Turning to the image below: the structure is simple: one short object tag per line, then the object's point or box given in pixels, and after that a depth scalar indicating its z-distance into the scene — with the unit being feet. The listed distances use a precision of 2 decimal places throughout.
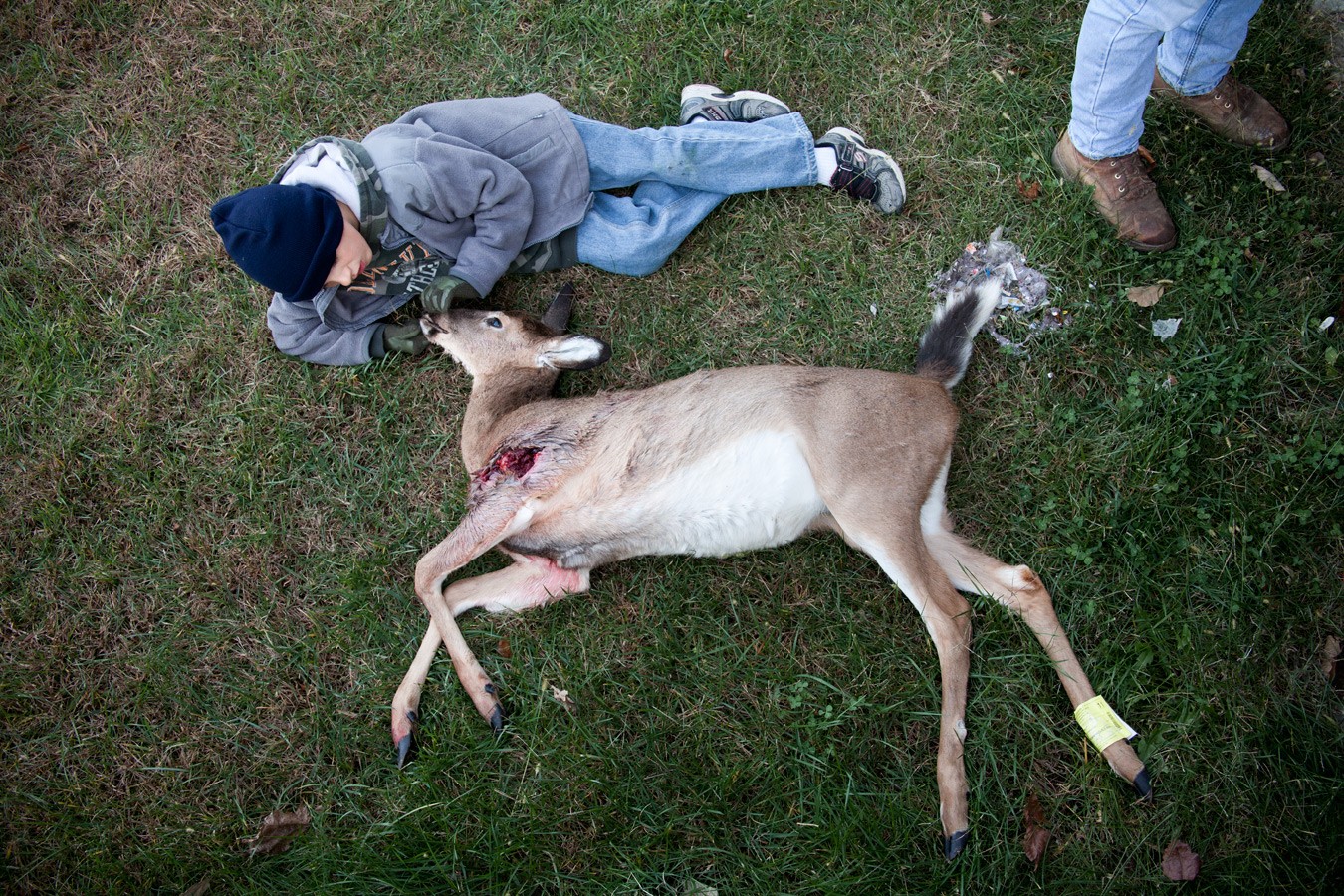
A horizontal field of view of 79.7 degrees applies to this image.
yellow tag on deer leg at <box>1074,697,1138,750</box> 10.49
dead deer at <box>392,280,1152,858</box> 10.61
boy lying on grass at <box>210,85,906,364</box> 11.36
